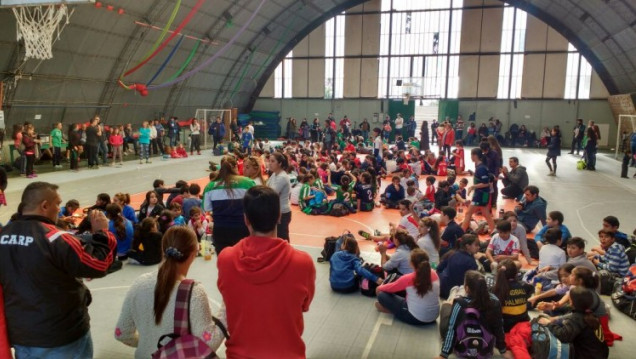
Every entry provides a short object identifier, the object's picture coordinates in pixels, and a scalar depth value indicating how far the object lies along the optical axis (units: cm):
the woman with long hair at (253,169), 595
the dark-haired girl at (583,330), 439
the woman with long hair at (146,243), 718
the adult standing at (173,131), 2383
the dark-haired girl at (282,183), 587
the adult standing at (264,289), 242
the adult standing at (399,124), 2928
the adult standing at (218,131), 2434
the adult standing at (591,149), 1819
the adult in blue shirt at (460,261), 584
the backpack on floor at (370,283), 626
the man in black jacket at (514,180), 1193
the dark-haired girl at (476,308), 434
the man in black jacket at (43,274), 271
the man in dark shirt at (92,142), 1734
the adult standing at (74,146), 1678
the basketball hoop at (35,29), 1412
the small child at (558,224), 730
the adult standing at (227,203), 498
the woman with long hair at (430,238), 668
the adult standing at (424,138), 2286
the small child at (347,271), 632
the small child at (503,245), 707
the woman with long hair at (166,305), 257
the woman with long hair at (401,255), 604
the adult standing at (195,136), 2389
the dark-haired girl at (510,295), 487
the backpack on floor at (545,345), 442
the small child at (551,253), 644
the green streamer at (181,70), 2328
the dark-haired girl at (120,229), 718
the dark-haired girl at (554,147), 1723
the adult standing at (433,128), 3054
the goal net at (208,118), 2759
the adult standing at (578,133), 2409
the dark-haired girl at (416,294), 512
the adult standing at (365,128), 3109
